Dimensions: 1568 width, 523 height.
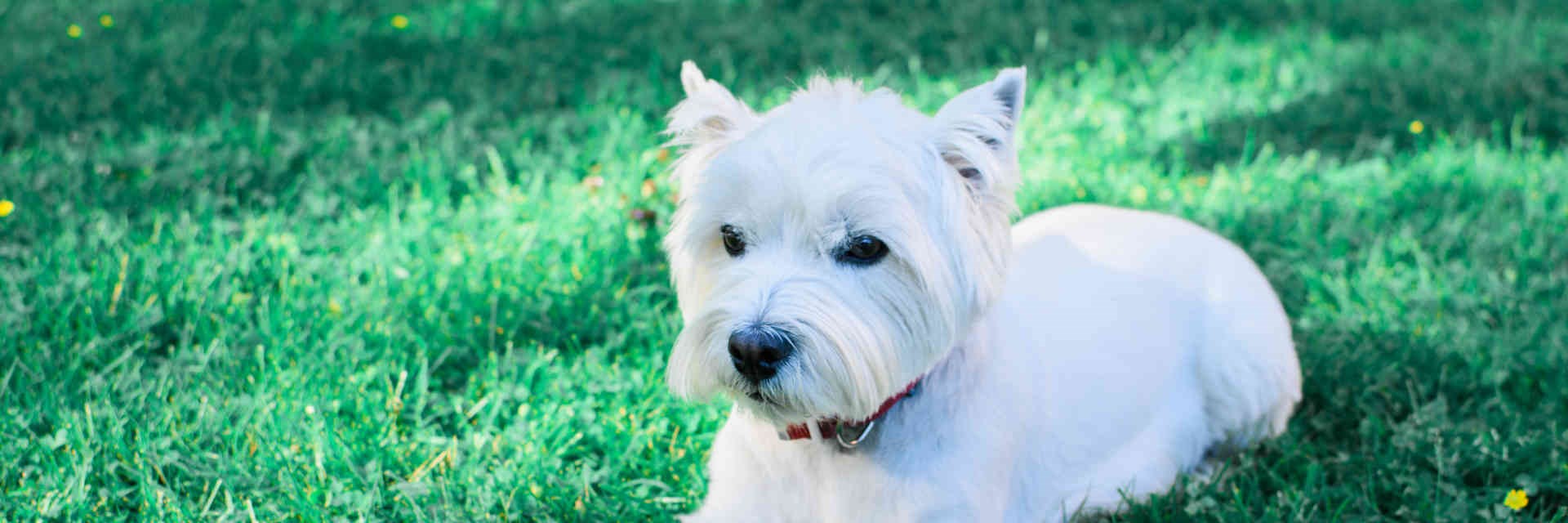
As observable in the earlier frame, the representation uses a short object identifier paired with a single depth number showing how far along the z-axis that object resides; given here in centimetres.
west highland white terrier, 250
